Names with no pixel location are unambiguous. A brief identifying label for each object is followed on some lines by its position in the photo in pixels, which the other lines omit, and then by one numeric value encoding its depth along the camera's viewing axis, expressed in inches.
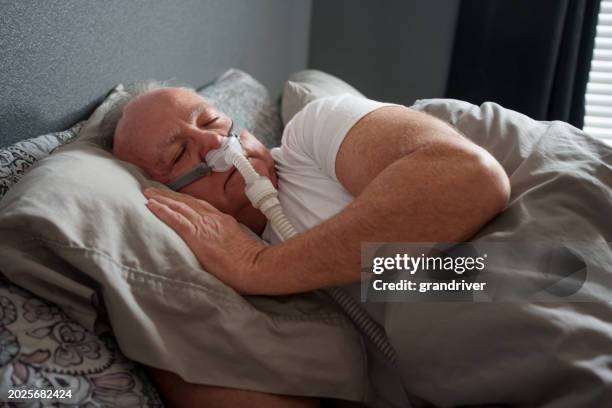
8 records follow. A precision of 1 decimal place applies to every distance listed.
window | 99.5
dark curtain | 96.8
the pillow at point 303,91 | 70.2
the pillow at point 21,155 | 35.5
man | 32.7
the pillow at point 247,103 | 63.4
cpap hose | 36.3
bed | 28.4
